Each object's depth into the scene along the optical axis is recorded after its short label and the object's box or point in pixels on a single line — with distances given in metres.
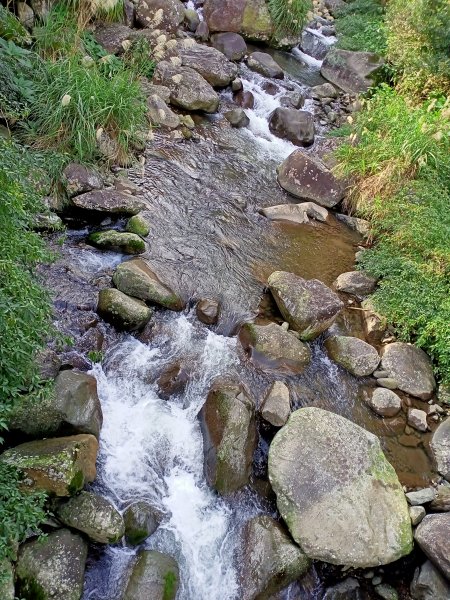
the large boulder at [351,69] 11.08
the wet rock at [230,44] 10.73
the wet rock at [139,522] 3.67
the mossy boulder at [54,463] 3.35
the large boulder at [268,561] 3.72
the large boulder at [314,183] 7.99
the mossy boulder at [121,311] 4.88
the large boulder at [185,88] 8.60
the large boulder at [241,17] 10.98
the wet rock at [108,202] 6.02
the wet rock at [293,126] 9.16
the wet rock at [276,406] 4.62
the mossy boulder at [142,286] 5.19
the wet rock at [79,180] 6.08
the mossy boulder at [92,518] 3.42
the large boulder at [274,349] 5.23
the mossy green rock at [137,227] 6.13
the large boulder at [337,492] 3.93
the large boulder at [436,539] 3.92
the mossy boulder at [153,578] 3.39
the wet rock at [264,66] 10.72
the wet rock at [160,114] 8.07
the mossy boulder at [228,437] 4.17
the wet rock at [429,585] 3.91
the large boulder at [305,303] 5.60
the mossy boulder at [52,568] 3.15
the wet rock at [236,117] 9.02
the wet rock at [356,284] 6.47
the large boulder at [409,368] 5.46
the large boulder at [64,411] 3.70
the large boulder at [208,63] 9.44
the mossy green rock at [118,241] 5.73
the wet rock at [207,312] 5.41
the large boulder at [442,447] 4.85
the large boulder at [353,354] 5.51
